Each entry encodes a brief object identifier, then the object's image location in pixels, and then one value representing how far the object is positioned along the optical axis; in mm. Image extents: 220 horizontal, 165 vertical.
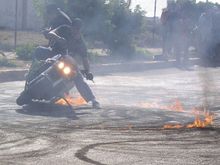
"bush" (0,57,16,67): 17788
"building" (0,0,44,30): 32875
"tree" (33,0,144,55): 21141
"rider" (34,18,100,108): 10516
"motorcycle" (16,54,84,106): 10078
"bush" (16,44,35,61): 19531
